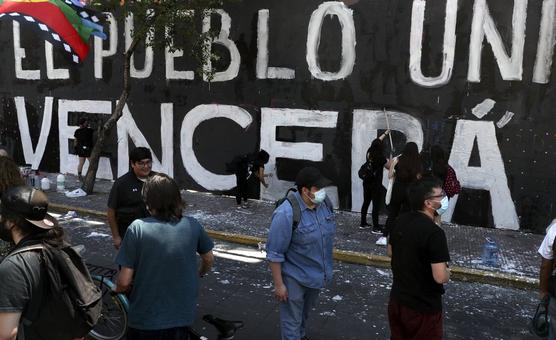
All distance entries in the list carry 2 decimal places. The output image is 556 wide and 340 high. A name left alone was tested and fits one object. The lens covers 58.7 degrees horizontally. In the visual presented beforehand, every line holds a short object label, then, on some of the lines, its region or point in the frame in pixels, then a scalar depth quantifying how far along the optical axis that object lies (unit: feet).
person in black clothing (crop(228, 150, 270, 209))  33.78
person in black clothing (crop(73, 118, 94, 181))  41.34
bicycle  14.71
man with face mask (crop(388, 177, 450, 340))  10.89
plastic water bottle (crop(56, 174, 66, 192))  39.14
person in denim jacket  12.80
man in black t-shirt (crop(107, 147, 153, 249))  15.08
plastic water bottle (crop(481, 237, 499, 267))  24.13
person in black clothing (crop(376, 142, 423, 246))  21.22
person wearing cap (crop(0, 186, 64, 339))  7.71
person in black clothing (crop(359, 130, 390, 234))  28.58
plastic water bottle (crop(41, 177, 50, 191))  39.27
